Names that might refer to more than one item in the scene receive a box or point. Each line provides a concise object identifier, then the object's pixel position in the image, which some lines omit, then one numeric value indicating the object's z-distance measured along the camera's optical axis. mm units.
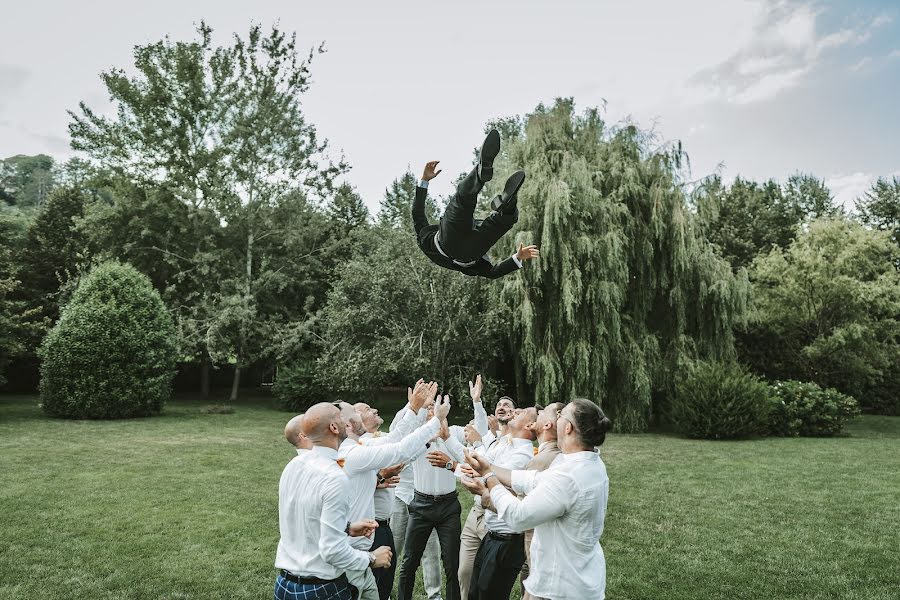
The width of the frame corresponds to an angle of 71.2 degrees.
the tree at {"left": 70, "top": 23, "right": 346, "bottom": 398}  25219
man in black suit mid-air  4770
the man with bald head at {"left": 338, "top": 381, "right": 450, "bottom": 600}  4184
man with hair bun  3219
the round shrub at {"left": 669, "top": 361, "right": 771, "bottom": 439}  16641
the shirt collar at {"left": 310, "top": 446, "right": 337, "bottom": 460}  3617
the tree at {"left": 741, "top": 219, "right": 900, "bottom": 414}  21078
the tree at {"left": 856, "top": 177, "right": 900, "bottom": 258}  35094
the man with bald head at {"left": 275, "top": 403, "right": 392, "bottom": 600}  3426
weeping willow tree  16438
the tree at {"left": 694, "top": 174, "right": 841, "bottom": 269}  30734
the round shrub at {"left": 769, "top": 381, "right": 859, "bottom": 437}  17938
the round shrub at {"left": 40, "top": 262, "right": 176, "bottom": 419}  19172
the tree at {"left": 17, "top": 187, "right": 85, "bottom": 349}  26969
